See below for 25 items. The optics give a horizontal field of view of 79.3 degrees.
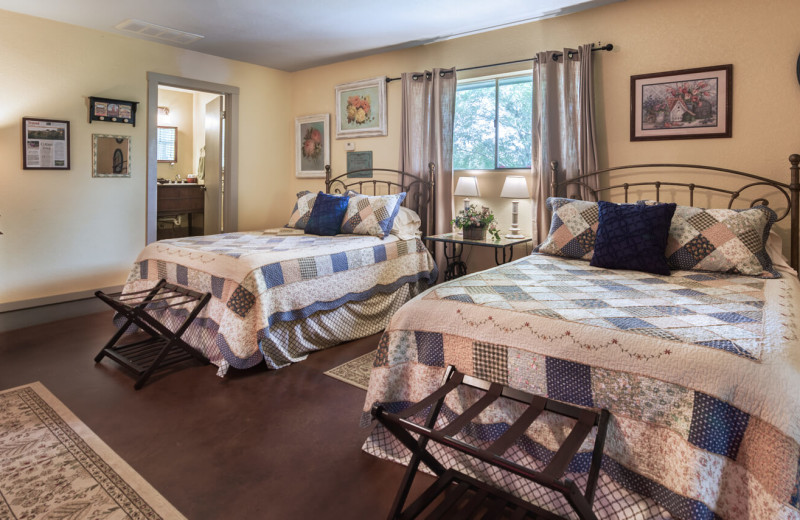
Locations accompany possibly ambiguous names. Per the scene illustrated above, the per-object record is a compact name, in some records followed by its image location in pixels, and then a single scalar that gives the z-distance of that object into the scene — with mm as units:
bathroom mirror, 7439
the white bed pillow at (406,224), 4250
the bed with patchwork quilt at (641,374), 1332
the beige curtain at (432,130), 4406
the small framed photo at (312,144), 5531
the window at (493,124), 4180
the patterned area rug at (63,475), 1682
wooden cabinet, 6535
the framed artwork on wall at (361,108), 4973
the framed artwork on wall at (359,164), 5156
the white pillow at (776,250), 2719
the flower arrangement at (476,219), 4012
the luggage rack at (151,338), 2898
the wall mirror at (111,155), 4430
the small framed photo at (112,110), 4352
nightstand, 3840
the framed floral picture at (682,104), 3215
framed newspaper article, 4055
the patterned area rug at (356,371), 2822
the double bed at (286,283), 2900
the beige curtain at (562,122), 3633
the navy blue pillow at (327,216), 4156
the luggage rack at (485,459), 1299
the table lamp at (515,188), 3870
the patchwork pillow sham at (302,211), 4438
